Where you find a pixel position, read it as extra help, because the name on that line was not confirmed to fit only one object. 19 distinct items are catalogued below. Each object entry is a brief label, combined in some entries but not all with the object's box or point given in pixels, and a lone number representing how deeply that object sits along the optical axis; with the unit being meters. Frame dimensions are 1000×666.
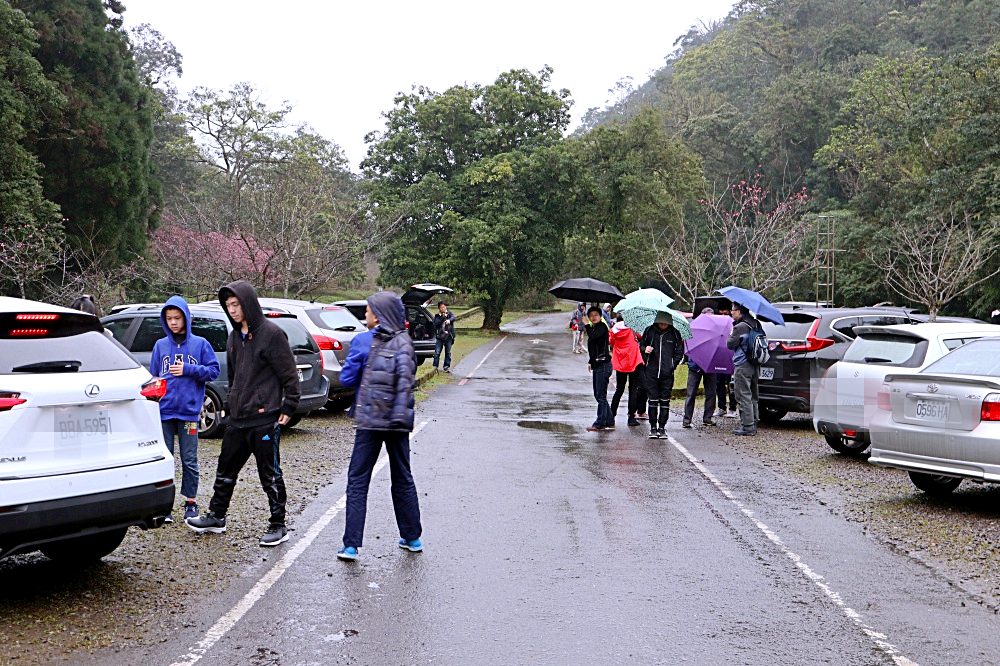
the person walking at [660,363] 13.95
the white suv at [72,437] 5.27
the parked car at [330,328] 14.75
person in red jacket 14.41
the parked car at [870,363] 10.70
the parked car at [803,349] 13.94
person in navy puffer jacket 6.78
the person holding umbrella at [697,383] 15.30
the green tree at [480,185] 47.59
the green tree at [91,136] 27.80
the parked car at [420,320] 24.86
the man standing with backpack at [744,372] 13.52
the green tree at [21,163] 22.84
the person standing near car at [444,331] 25.22
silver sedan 8.05
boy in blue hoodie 7.54
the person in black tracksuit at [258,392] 7.09
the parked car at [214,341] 12.40
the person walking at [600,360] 14.09
